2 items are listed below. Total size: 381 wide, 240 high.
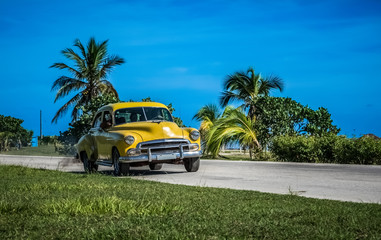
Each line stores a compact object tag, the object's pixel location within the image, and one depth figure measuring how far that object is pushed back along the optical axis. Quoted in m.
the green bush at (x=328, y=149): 17.95
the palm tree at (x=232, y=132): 23.56
